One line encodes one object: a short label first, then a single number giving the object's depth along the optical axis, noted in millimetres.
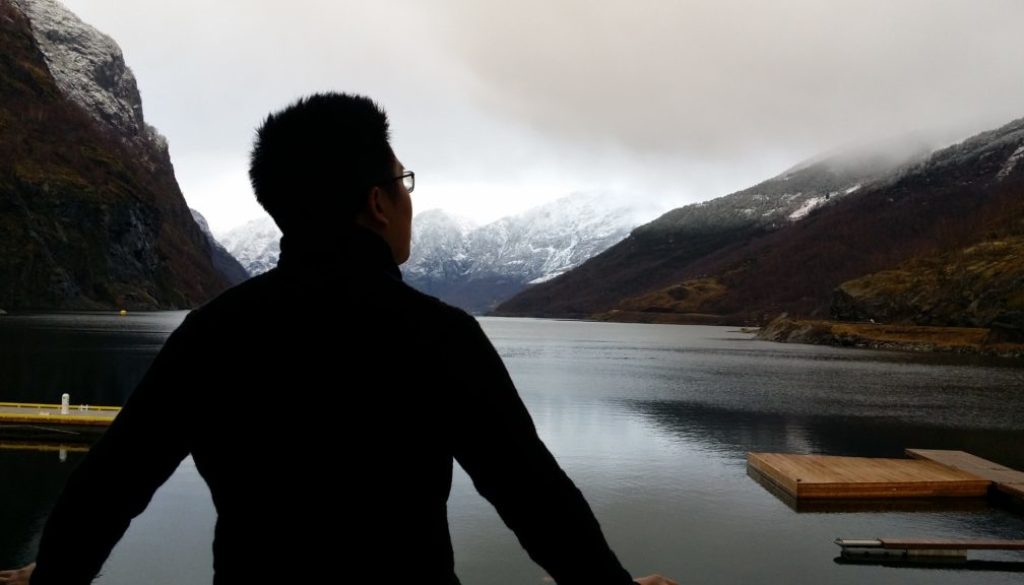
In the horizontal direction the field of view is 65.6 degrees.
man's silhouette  2166
